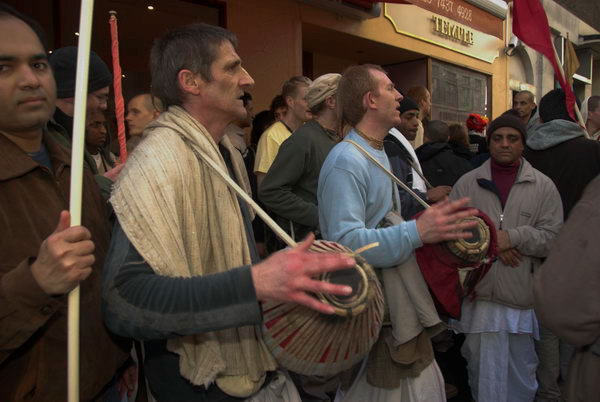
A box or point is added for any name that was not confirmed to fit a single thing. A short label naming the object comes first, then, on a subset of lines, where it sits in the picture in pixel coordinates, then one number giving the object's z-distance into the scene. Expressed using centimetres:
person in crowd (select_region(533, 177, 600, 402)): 130
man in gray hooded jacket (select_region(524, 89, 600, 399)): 338
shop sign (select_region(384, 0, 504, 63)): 895
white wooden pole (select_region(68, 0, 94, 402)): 113
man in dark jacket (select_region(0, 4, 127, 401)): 117
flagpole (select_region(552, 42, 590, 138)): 393
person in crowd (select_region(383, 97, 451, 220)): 287
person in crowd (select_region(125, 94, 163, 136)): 352
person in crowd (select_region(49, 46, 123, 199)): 237
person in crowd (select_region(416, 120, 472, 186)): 436
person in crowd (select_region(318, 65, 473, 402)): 200
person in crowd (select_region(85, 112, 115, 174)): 282
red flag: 421
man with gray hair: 124
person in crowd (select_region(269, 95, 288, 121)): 462
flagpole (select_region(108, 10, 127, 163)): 200
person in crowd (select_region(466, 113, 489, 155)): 622
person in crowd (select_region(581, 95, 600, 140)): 486
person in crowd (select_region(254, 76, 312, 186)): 413
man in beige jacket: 300
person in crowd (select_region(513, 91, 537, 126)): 598
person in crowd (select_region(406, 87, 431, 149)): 562
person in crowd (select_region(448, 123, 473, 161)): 545
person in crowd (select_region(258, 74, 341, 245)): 325
